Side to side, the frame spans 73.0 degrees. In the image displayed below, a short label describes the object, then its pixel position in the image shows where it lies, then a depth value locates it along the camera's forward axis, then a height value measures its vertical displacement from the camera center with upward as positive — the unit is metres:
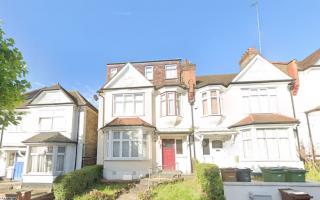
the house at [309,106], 17.39 +3.05
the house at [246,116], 16.86 +2.37
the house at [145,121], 18.30 +2.22
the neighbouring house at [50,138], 19.67 +0.86
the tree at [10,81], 9.55 +3.09
